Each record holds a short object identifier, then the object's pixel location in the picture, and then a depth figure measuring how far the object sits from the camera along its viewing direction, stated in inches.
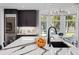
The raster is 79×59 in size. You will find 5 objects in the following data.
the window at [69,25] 132.1
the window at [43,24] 133.1
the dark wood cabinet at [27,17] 156.1
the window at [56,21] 131.2
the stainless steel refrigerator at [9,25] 159.6
